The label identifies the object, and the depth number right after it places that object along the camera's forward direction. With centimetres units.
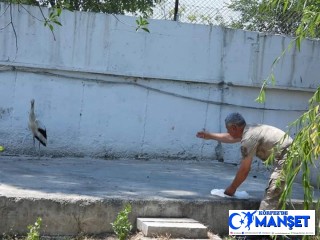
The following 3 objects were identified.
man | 1109
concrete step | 1044
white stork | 1598
